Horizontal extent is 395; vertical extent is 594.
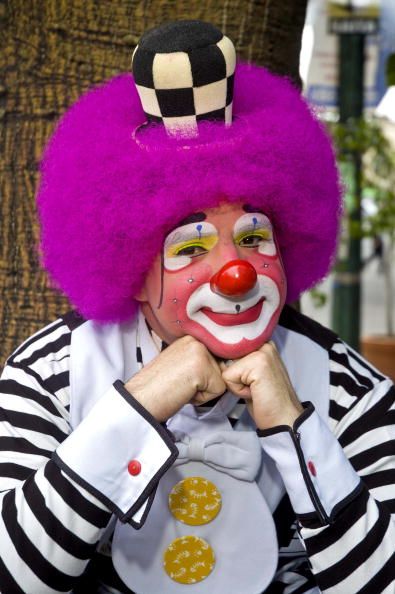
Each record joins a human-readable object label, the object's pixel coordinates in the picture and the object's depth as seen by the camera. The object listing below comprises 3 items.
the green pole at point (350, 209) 6.63
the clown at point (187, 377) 1.70
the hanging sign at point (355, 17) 6.66
